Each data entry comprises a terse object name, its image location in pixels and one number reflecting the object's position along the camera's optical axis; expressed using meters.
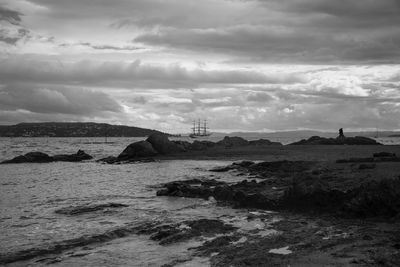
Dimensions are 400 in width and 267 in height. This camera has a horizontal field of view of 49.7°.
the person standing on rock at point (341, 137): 57.44
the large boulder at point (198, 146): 57.09
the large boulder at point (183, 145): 53.39
